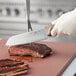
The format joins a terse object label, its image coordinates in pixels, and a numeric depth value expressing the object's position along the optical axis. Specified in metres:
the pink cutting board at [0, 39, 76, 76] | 1.03
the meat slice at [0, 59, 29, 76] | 1.00
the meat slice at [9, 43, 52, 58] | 1.18
